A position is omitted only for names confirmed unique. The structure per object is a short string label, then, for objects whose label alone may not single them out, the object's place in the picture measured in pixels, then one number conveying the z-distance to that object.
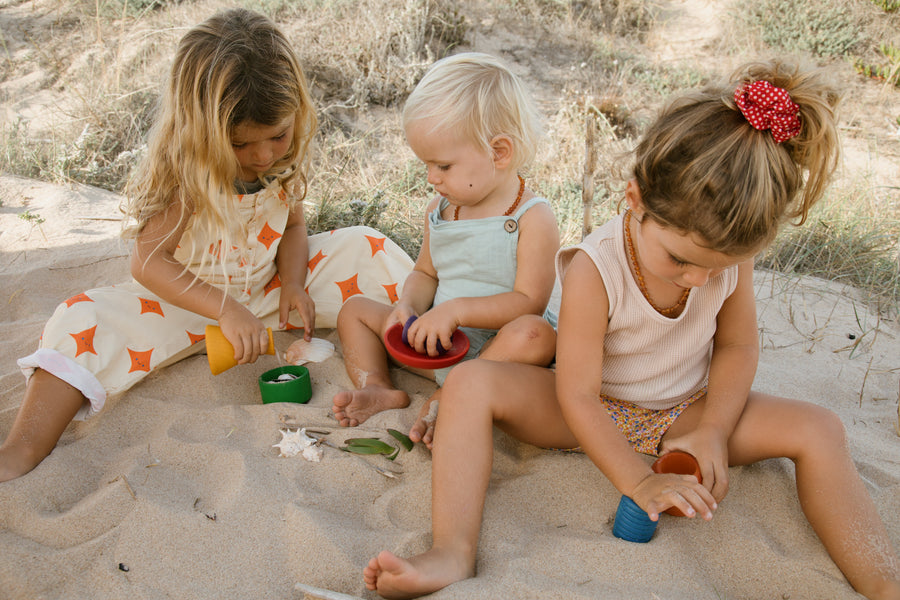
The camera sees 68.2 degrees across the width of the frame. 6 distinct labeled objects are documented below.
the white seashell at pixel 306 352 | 2.48
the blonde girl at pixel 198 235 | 2.05
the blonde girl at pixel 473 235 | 1.96
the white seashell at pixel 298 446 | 1.91
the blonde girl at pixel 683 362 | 1.40
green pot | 2.18
